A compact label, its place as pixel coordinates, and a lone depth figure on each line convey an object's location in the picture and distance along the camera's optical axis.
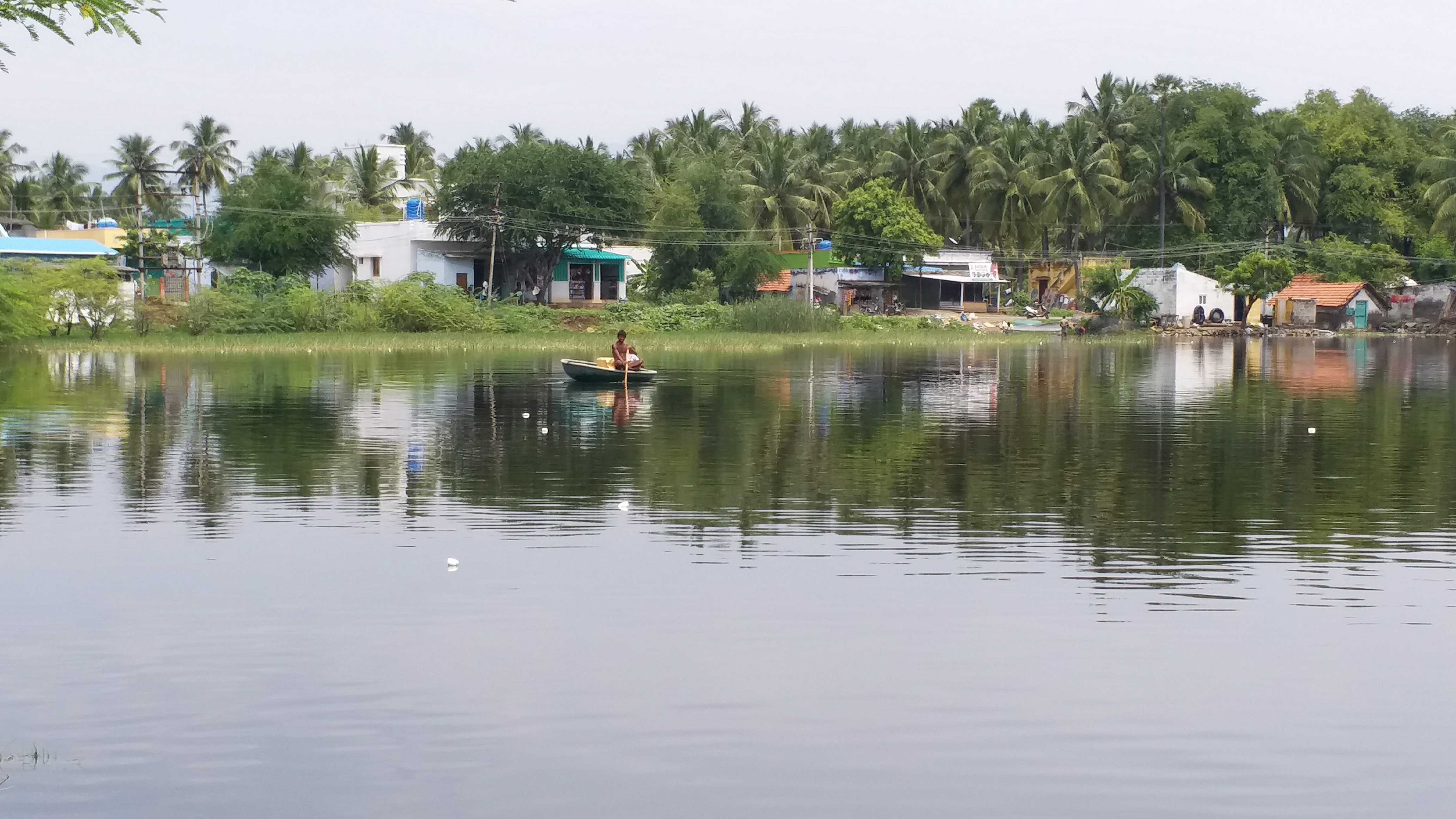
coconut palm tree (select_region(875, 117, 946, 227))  105.19
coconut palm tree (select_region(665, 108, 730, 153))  113.88
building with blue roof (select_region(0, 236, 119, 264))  82.62
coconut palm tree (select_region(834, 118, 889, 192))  106.44
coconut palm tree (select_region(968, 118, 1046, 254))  100.06
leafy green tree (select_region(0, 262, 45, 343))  61.88
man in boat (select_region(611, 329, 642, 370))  43.06
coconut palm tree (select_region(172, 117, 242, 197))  115.44
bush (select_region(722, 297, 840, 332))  83.75
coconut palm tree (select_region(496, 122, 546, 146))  108.44
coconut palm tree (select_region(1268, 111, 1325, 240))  106.00
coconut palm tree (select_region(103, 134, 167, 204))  114.00
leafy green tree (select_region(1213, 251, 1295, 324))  96.25
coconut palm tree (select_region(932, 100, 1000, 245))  104.31
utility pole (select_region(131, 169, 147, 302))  73.00
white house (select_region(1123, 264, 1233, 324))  99.06
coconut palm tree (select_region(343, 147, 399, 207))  109.88
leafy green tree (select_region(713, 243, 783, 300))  94.62
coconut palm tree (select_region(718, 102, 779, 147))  116.00
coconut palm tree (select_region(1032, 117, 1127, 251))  98.19
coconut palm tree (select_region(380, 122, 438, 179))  118.88
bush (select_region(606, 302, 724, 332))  85.62
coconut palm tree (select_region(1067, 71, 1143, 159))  106.69
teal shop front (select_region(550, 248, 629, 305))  97.94
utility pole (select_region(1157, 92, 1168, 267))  103.62
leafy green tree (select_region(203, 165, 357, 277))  85.44
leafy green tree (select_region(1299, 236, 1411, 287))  105.31
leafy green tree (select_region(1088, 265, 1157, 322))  96.81
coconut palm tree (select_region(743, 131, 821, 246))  100.75
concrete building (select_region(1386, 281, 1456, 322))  106.19
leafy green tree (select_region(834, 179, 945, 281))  97.12
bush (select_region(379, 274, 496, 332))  78.56
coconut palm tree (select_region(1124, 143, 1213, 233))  103.38
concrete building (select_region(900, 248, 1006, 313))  103.00
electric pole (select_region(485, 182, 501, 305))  84.19
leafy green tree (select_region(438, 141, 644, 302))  88.31
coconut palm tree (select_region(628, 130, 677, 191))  105.88
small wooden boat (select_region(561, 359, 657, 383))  43.12
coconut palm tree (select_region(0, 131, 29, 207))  107.31
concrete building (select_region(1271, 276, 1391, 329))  103.12
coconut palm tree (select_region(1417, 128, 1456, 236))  97.19
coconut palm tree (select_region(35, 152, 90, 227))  121.88
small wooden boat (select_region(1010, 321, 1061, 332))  94.25
